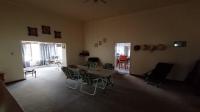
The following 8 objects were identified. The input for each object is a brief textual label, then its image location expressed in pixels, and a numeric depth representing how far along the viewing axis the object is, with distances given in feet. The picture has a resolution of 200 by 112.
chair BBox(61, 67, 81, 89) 9.80
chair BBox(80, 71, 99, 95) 8.99
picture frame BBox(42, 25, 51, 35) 14.03
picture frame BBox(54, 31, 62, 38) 15.47
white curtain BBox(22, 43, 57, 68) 22.61
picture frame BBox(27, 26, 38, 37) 12.70
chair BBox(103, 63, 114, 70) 12.12
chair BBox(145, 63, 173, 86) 10.90
